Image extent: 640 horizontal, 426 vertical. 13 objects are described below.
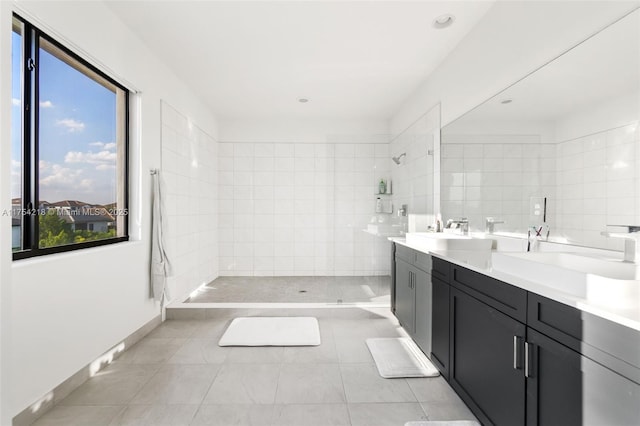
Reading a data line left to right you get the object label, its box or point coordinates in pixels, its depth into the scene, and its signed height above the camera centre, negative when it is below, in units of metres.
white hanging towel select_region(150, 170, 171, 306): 3.17 -0.37
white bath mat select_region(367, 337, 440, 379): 2.45 -1.14
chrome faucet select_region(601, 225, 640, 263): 1.43 -0.13
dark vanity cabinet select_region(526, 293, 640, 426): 1.00 -0.51
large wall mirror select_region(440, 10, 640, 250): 1.51 +0.37
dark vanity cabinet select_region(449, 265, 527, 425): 1.48 -0.67
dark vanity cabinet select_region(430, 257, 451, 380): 2.24 -0.70
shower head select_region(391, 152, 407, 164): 4.27 +0.65
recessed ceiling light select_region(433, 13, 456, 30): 2.61 +1.45
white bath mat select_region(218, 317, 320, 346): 3.02 -1.14
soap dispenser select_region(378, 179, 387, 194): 4.12 +0.28
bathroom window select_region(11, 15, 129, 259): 1.94 +0.39
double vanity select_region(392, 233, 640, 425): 1.04 -0.49
